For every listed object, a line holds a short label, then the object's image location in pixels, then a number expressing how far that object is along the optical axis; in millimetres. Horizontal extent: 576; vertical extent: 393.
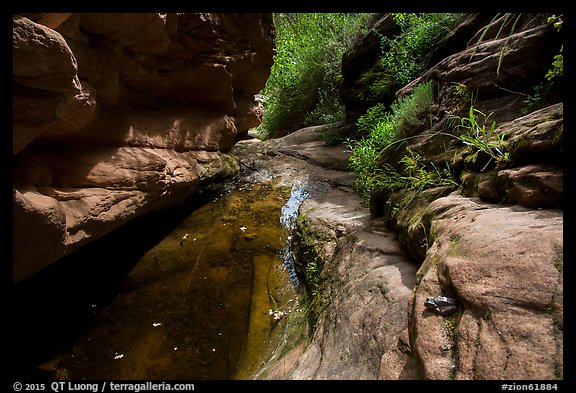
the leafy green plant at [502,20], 3264
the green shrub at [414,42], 5600
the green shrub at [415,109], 3852
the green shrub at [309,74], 11417
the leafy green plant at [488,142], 2303
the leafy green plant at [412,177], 2996
